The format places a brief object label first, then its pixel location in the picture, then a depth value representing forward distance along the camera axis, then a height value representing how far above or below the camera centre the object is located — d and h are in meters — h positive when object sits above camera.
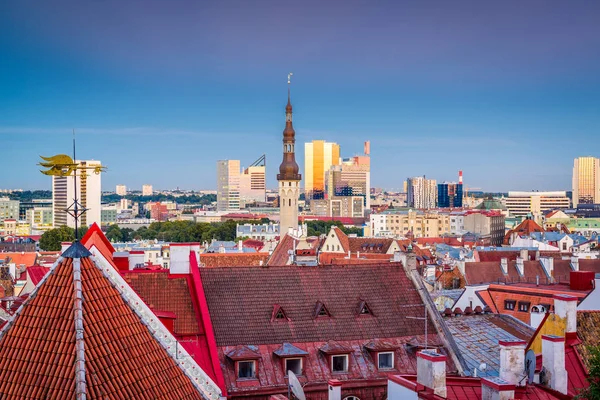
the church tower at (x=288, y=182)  145.88 +2.47
